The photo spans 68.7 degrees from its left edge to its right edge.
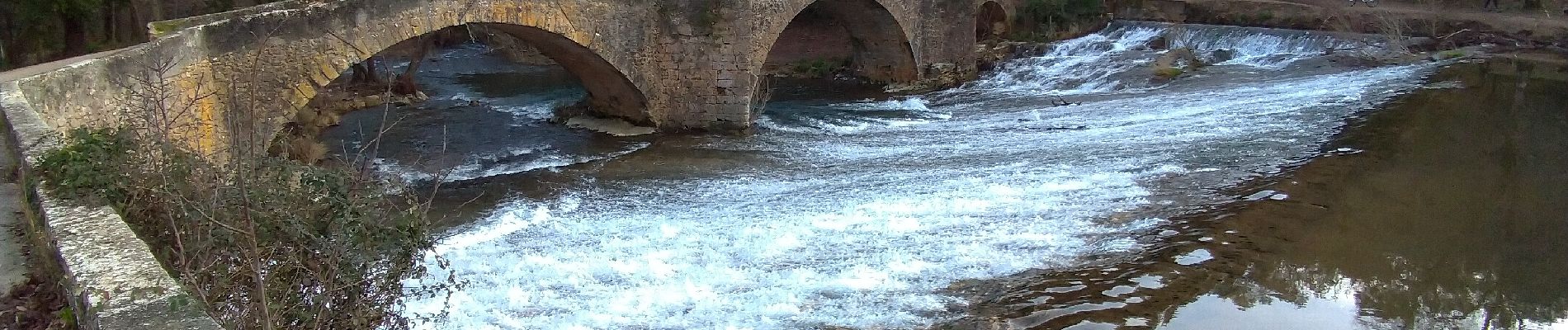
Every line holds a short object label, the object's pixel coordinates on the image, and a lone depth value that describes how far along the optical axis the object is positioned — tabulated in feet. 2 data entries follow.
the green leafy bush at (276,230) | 14.64
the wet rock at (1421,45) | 59.31
